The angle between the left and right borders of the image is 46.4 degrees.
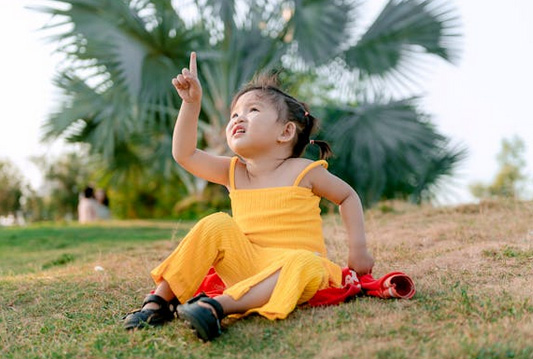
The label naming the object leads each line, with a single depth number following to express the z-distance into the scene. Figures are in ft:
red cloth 8.16
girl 7.55
